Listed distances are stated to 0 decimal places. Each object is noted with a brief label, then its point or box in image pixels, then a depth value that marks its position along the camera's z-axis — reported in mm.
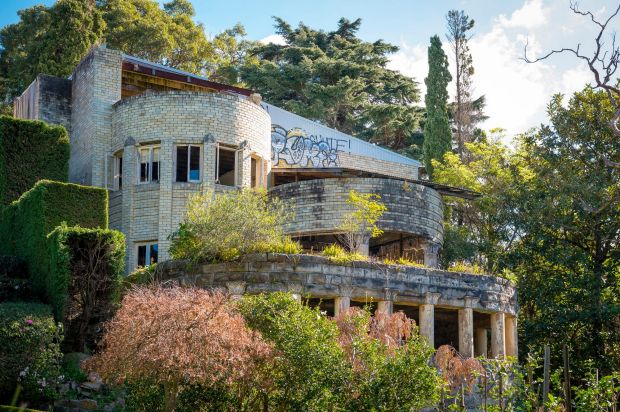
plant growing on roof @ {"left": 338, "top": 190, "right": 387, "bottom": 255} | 30859
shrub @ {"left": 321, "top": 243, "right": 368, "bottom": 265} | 25969
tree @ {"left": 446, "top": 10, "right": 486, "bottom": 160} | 52312
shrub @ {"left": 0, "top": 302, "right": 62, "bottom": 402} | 20078
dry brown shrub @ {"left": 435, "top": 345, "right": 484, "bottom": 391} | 22609
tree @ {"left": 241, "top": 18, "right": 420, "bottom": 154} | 53844
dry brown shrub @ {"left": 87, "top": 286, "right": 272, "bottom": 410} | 17625
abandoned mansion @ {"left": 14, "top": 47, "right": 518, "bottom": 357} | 31188
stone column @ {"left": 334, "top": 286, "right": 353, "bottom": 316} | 25672
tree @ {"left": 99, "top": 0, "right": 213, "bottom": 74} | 53656
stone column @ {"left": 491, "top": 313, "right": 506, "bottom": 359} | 28828
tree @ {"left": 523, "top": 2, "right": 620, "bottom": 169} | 23094
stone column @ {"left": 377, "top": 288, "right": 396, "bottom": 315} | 26281
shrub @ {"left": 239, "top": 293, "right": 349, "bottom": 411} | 18688
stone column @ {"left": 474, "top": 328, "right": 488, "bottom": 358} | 31700
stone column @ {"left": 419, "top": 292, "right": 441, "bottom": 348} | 27083
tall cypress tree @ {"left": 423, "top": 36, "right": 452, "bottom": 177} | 46906
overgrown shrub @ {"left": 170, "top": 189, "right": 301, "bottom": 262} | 26047
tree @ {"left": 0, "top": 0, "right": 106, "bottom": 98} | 44969
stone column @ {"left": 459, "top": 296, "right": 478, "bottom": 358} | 27703
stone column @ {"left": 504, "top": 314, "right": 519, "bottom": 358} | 30188
